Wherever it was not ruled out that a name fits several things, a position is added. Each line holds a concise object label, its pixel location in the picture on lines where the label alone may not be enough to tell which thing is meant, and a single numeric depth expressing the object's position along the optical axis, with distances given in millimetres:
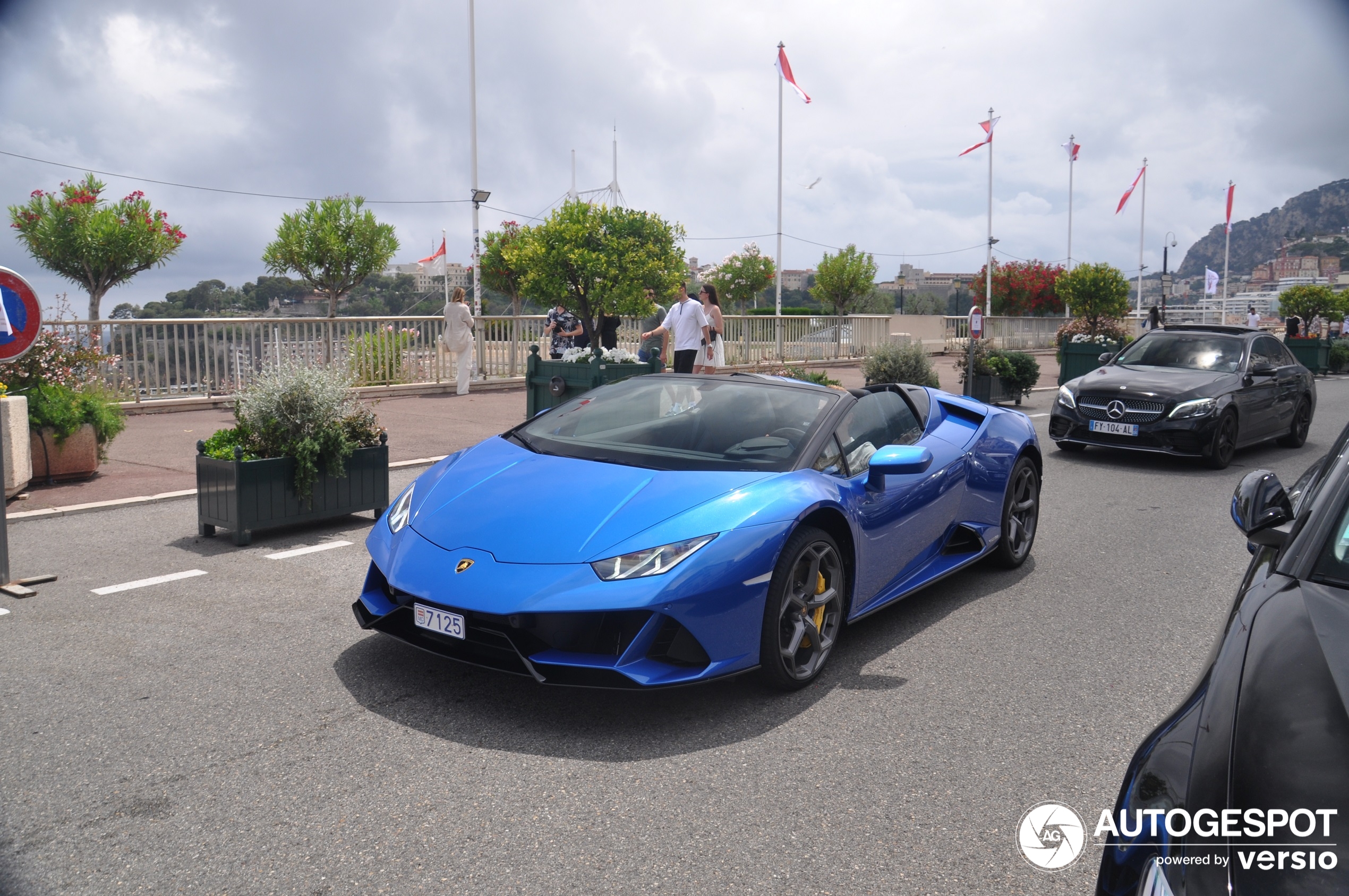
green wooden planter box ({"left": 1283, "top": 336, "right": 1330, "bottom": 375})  31250
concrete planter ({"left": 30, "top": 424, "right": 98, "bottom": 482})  8844
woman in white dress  14055
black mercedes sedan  10820
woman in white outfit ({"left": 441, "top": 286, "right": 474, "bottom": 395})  18203
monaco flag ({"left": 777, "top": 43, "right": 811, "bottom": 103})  34406
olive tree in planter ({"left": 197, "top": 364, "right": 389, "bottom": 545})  6820
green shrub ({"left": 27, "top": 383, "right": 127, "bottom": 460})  8789
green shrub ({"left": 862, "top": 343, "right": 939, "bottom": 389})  15039
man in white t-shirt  13688
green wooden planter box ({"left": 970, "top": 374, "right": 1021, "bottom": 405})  17328
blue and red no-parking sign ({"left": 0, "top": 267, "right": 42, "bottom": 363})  5664
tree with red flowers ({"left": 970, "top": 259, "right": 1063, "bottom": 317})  51906
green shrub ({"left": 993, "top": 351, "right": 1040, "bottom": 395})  17562
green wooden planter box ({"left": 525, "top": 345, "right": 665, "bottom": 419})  11414
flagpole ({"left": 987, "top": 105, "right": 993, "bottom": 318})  48406
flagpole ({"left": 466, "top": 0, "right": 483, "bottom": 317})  23391
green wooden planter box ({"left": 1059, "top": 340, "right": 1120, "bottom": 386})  19672
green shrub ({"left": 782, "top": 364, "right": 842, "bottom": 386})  12023
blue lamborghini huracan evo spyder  3746
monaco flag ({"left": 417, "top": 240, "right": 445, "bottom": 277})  38781
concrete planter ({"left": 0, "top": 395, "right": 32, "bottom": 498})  8172
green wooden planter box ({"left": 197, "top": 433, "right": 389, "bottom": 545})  6777
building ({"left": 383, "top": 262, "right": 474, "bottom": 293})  43469
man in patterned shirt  17062
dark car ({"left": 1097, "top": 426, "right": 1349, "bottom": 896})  1690
